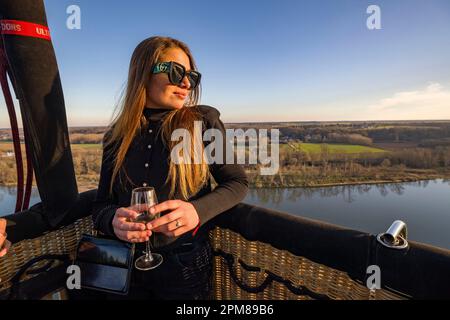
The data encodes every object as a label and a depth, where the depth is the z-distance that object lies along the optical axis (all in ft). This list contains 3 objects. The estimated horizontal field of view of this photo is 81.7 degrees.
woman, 3.61
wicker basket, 3.05
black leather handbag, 3.85
